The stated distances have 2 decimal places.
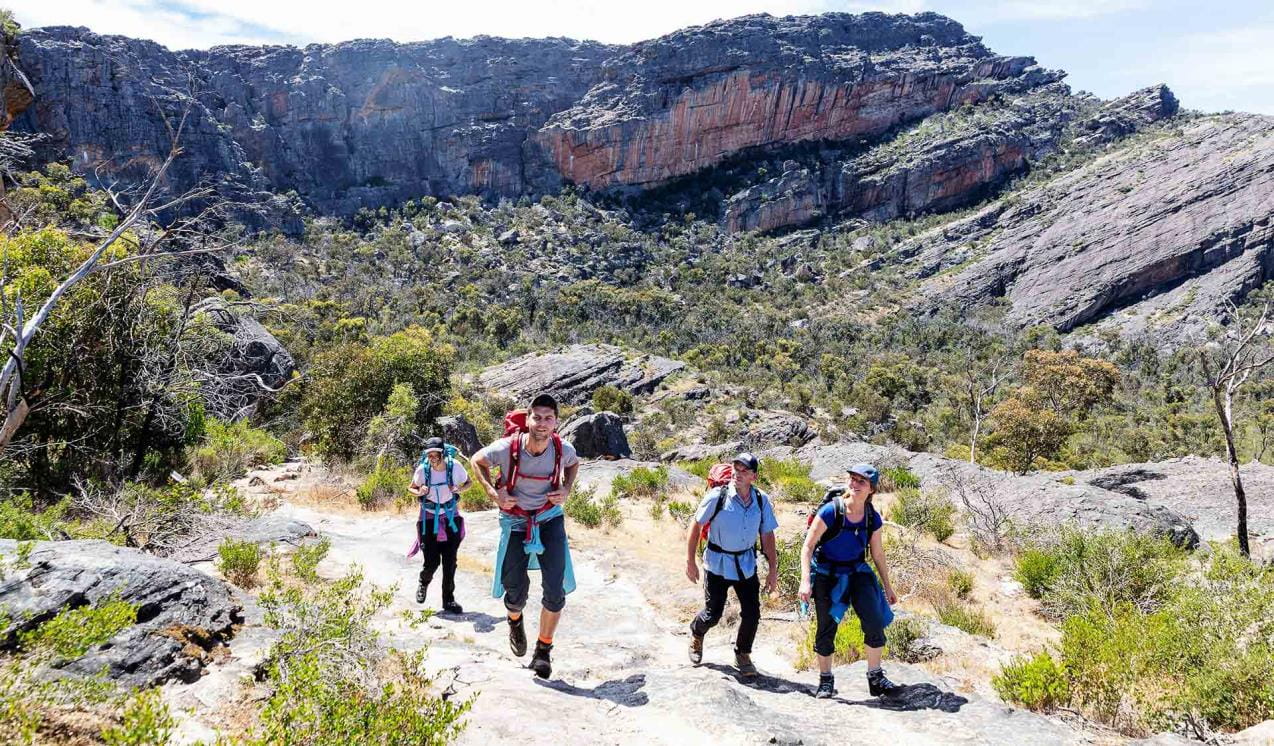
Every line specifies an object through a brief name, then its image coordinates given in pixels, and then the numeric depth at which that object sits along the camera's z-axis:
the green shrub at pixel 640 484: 12.07
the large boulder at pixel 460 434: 18.23
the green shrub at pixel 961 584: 6.84
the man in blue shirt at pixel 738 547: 4.20
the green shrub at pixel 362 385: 16.41
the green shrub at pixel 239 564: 5.27
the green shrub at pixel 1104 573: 5.85
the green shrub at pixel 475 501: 10.48
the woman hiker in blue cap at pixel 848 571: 3.96
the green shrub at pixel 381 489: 10.34
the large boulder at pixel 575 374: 37.47
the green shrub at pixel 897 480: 12.54
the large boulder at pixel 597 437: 21.38
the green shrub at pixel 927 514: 9.15
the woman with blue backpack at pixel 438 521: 5.46
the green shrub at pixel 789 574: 6.37
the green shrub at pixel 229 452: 10.77
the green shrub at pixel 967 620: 5.66
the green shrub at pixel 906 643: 4.86
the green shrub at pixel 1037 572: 6.74
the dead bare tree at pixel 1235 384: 10.06
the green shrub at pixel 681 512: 9.90
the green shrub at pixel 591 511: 9.38
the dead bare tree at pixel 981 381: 25.17
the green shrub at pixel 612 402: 35.03
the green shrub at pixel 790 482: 12.19
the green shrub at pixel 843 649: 4.79
